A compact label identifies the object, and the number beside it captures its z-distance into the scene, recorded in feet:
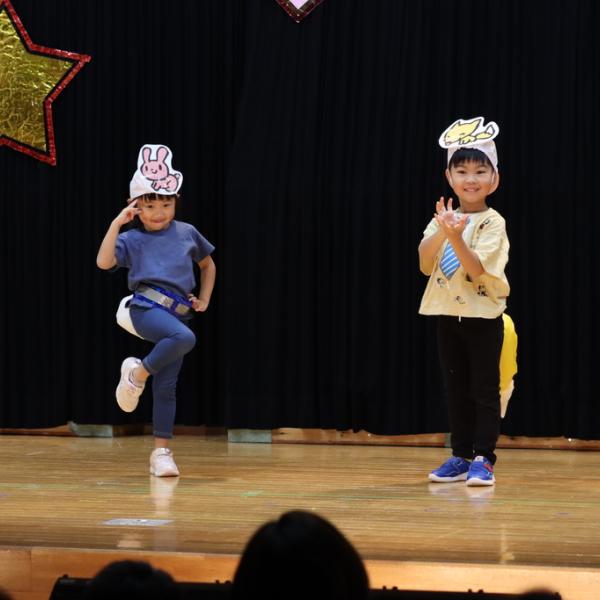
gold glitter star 36.58
